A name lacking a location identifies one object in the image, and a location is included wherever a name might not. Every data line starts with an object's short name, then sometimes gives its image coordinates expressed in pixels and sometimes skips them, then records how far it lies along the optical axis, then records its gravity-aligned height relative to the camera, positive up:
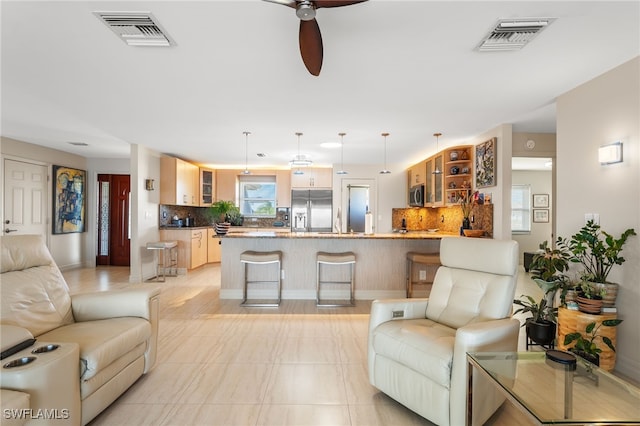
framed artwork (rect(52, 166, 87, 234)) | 6.25 +0.20
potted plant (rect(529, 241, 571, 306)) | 2.78 -0.53
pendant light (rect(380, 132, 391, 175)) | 4.82 +1.19
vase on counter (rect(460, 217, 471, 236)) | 5.05 -0.20
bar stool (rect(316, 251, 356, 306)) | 4.17 -0.78
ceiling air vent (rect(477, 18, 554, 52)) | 2.01 +1.22
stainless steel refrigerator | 7.92 +0.02
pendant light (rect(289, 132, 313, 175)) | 5.13 +0.80
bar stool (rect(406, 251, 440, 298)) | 4.20 -0.79
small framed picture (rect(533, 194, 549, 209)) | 8.29 +0.30
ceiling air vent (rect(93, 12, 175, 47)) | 1.97 +1.22
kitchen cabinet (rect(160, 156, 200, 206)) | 6.44 +0.59
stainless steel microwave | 6.64 +0.34
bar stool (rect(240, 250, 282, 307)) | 4.14 -0.68
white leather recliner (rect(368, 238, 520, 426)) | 1.72 -0.78
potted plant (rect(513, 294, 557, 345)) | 2.77 -1.00
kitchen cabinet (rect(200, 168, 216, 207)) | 7.69 +0.61
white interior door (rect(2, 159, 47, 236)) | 5.34 +0.20
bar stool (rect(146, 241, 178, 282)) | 5.80 -0.95
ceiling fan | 1.51 +0.97
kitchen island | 4.63 -0.78
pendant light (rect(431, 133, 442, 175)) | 4.77 +1.00
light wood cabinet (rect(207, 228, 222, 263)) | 7.46 -0.93
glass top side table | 1.27 -0.82
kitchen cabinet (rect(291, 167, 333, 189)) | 7.94 +0.81
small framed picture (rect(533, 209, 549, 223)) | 8.27 -0.07
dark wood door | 7.21 -0.28
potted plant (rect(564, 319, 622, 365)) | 2.37 -0.99
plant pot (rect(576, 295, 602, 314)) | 2.50 -0.74
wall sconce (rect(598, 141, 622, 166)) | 2.57 +0.50
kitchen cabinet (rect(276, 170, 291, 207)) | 8.14 +0.61
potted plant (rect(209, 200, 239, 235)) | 7.36 +0.03
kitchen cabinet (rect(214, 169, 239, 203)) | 8.18 +0.68
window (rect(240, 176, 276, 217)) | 8.33 +0.38
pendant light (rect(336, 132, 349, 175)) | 4.92 +1.19
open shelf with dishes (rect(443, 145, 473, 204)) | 5.27 +0.69
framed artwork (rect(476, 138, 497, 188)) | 4.43 +0.72
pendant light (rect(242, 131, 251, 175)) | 4.85 +1.17
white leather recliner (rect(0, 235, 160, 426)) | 1.41 -0.77
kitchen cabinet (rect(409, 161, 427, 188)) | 6.73 +0.85
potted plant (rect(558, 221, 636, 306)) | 2.42 -0.32
